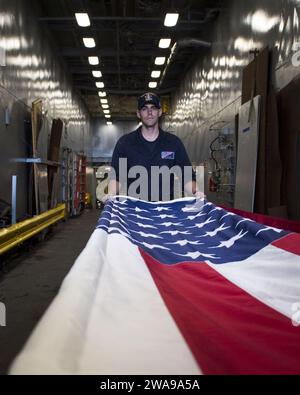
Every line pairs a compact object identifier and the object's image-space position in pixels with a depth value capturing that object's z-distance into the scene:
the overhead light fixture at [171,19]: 7.99
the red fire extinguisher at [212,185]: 8.12
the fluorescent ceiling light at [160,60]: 11.65
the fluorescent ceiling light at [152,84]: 14.52
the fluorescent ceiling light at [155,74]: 12.98
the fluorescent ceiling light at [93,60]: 11.43
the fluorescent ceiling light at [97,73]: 12.76
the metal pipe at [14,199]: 4.53
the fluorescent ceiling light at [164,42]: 9.92
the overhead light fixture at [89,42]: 9.76
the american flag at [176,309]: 0.87
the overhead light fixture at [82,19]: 8.08
